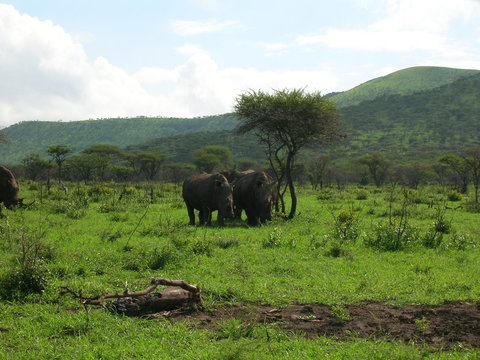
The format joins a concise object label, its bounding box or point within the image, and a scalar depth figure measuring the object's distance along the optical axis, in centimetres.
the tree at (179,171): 6788
